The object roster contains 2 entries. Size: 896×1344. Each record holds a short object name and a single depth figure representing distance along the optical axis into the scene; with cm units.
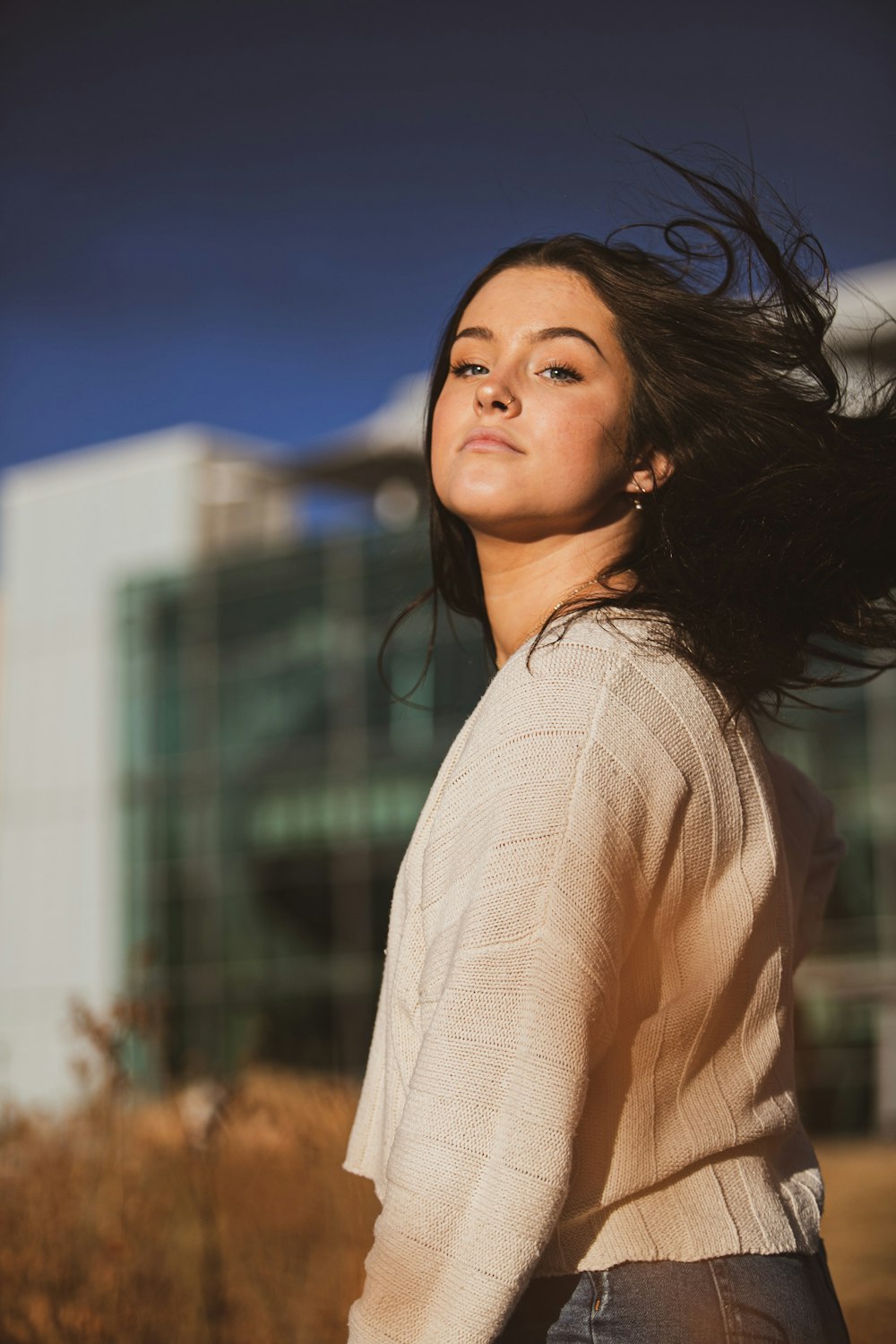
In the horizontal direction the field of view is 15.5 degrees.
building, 2020
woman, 205
